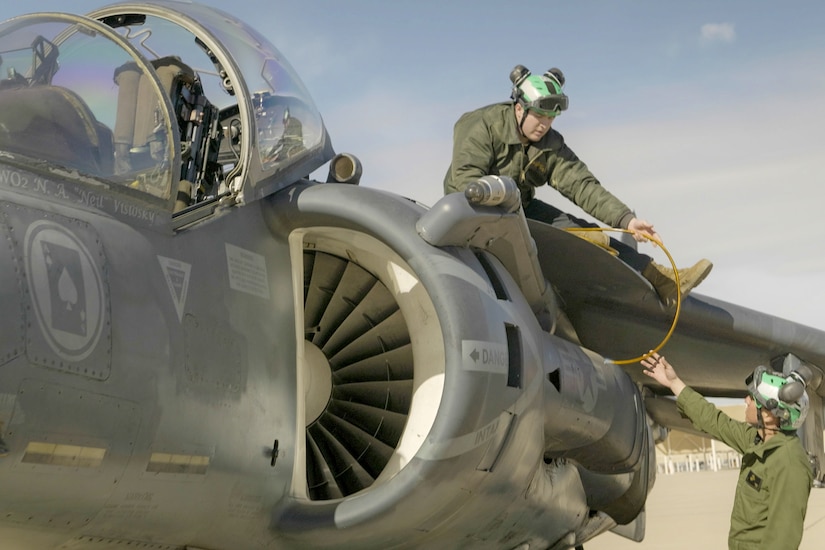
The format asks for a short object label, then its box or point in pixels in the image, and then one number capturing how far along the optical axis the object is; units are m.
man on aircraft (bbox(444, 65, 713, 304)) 6.14
